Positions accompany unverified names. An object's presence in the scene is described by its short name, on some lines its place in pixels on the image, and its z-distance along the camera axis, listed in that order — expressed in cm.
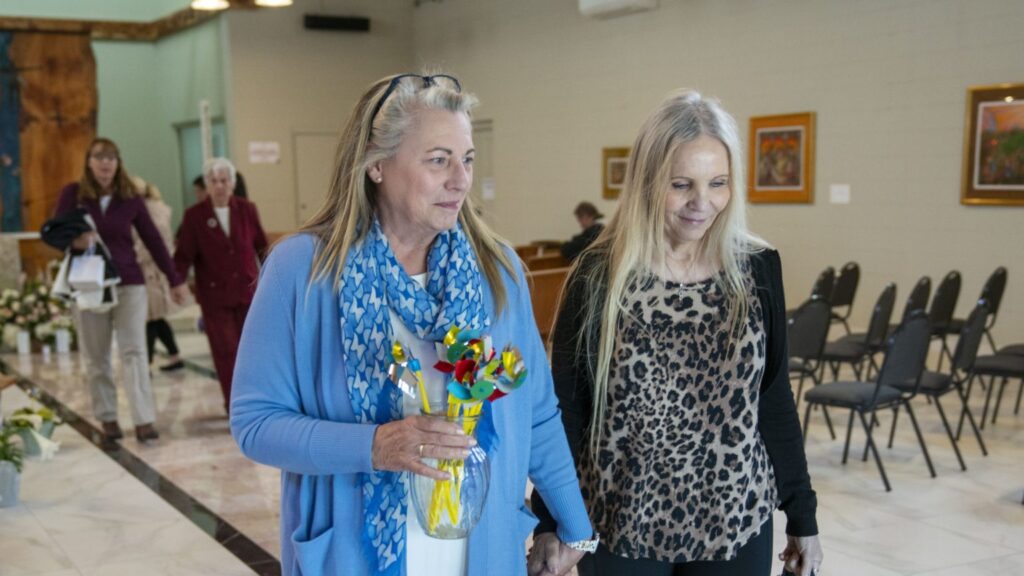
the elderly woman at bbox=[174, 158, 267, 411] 604
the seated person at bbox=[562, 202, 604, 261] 1018
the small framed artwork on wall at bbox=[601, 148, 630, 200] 1143
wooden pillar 1109
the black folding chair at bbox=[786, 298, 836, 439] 578
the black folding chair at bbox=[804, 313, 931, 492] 493
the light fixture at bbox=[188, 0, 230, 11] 1053
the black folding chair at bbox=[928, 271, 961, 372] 664
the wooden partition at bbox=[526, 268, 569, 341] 756
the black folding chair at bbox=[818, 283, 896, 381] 629
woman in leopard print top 194
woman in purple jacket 561
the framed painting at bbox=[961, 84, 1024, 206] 745
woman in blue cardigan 159
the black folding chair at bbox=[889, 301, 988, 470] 530
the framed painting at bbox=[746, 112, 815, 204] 915
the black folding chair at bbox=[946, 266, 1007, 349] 671
